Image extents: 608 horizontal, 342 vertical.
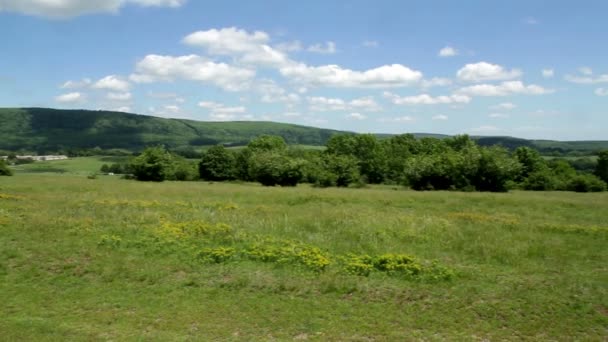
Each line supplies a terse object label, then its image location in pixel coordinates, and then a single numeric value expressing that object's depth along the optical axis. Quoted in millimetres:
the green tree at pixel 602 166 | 79312
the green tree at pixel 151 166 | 68312
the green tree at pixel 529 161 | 75188
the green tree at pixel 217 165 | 84312
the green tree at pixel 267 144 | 89188
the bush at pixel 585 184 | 66812
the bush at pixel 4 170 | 62031
